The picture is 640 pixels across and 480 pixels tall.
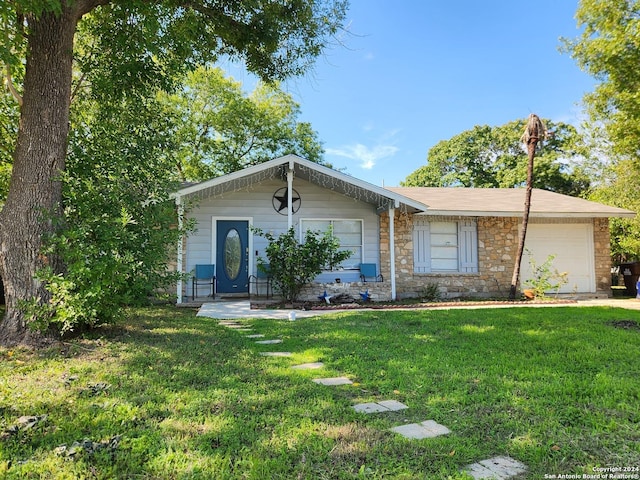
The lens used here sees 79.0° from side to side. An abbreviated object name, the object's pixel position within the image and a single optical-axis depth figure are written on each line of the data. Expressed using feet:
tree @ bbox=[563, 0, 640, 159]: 25.82
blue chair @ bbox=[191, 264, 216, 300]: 31.32
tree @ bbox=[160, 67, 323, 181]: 60.49
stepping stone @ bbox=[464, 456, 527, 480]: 5.98
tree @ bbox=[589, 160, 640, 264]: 43.68
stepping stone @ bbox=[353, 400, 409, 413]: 8.64
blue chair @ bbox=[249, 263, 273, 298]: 32.27
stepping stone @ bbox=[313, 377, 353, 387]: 10.58
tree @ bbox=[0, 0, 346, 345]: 14.10
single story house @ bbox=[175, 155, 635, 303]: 31.76
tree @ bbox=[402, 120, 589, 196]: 74.54
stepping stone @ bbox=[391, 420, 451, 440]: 7.39
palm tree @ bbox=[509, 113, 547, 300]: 32.40
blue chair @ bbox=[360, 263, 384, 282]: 33.94
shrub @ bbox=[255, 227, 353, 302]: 28.45
